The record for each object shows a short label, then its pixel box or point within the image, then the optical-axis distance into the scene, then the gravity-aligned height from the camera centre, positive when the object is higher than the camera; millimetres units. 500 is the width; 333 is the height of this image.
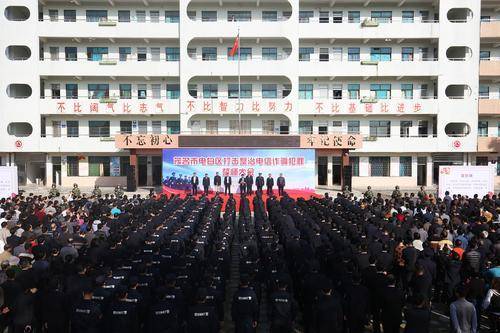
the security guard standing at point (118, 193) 21575 -1916
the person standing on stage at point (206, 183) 25500 -1676
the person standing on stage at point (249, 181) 25484 -1564
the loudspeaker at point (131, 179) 28788 -1560
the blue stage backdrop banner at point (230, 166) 27297 -686
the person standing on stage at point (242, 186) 25094 -1804
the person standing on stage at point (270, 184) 25281 -1702
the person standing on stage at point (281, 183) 25562 -1698
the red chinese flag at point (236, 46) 28773 +7533
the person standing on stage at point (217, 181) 26297 -1567
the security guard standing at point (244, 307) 6409 -2320
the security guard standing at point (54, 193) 22106 -1928
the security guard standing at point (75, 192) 21312 -1865
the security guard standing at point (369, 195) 19875 -2000
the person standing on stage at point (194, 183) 26266 -1697
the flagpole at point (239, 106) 29609 +3477
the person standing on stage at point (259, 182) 25484 -1600
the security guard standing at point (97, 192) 22172 -1896
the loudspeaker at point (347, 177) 28945 -1495
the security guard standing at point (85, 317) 5797 -2217
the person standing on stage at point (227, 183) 25877 -1714
